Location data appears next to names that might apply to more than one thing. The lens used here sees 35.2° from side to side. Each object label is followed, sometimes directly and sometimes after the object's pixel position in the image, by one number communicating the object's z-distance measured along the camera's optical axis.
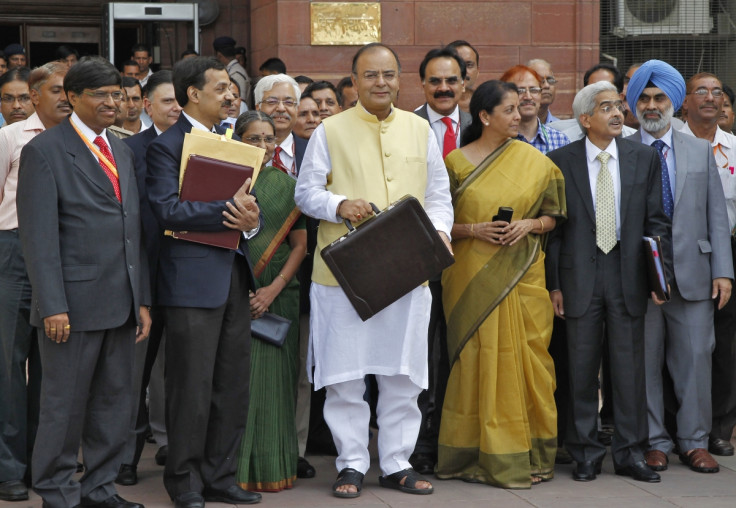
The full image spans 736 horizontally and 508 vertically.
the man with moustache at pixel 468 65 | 7.71
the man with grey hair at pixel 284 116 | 6.48
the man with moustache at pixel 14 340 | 5.64
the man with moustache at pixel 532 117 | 6.80
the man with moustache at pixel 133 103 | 7.29
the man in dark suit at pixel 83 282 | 5.00
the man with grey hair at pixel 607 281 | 6.05
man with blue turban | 6.40
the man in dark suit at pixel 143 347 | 5.53
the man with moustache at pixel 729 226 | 6.76
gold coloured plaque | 10.17
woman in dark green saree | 5.77
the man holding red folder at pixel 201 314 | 5.28
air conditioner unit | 11.29
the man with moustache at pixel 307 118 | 7.03
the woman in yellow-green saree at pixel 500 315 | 5.87
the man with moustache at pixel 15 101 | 6.97
